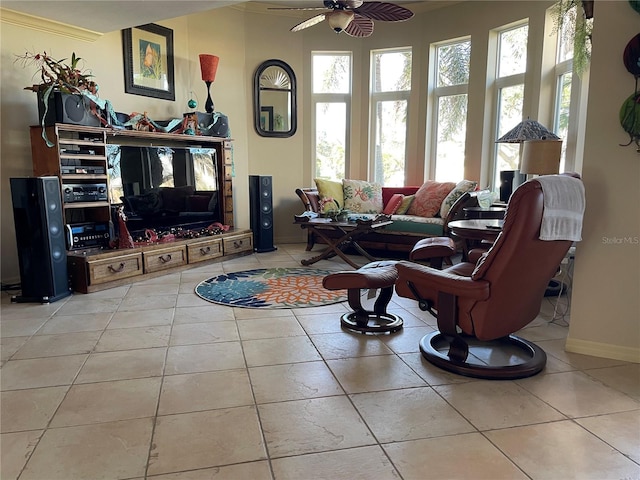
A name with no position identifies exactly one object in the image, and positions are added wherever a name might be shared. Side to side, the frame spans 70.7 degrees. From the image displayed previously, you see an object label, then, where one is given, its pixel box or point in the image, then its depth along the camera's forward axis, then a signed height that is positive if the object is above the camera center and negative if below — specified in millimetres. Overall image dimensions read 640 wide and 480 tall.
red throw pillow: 5969 -450
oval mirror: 6234 +989
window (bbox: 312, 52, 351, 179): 6629 +980
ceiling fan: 3602 +1295
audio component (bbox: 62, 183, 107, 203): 3959 -183
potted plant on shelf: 3824 +677
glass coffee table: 4891 -636
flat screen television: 4578 -157
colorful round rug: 3699 -1064
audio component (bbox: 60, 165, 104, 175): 3938 +23
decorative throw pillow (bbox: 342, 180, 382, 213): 6129 -355
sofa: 5281 -474
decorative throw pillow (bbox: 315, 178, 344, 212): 5988 -291
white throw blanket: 2127 -188
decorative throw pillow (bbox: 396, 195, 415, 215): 5945 -472
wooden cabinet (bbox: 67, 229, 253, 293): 3928 -869
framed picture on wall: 4871 +1228
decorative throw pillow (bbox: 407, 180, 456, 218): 5715 -370
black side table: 4406 -432
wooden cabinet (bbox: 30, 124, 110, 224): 3904 +58
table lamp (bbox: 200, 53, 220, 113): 5391 +1209
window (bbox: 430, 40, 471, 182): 6043 +828
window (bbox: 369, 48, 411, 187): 6496 +825
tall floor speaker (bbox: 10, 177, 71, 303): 3533 -494
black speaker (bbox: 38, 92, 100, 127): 3834 +538
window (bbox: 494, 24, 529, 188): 5355 +987
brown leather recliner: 2109 -608
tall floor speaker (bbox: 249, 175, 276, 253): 5734 -513
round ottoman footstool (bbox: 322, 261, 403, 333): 2926 -843
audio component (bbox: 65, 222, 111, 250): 4051 -585
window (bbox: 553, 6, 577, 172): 4645 +880
